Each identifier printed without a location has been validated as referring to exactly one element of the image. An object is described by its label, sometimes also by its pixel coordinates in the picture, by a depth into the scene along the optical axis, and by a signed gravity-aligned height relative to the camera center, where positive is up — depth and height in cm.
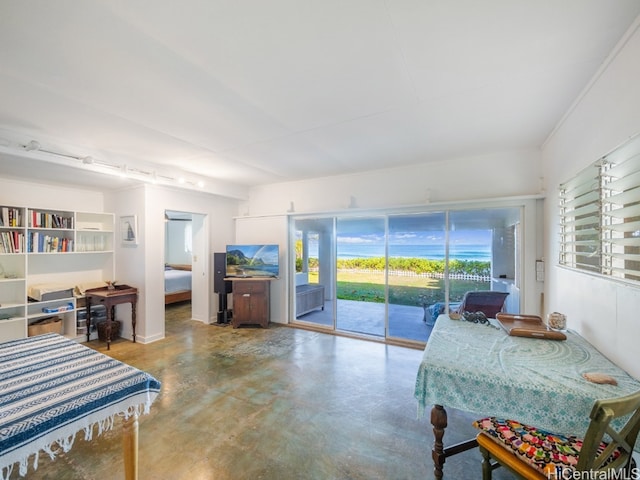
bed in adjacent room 668 -108
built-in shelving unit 361 -26
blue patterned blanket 112 -71
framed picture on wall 428 +21
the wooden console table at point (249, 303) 505 -110
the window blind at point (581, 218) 187 +19
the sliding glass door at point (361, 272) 511 -62
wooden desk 398 -81
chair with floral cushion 101 -95
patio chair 378 -80
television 510 -34
